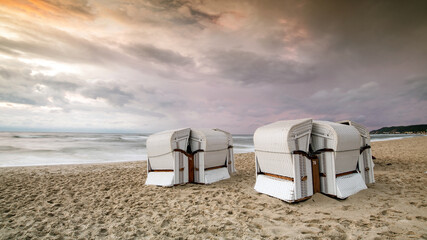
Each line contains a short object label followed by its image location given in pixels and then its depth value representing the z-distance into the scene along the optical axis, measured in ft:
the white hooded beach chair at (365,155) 22.61
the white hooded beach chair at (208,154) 25.11
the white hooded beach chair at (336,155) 17.71
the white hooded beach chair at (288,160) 17.34
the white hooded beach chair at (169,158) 24.25
